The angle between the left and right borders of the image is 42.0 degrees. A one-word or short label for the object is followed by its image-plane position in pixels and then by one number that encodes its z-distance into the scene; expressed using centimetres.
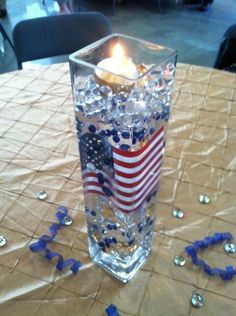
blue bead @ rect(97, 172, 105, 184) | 46
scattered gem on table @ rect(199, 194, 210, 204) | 65
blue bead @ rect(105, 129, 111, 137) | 40
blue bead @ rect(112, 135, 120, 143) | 40
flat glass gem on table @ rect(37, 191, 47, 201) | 66
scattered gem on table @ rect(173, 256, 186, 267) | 54
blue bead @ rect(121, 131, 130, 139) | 39
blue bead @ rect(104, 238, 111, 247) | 53
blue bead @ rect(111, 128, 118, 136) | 40
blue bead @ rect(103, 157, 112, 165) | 43
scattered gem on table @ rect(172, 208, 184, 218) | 62
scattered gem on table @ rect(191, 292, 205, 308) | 49
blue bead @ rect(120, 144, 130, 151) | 40
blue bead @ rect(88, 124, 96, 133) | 42
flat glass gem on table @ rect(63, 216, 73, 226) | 61
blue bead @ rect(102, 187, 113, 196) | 47
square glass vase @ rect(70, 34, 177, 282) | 40
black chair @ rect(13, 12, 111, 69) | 114
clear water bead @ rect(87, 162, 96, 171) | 46
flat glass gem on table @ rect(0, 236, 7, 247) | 57
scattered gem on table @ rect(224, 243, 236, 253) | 57
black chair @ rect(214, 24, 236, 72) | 134
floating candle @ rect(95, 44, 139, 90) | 39
